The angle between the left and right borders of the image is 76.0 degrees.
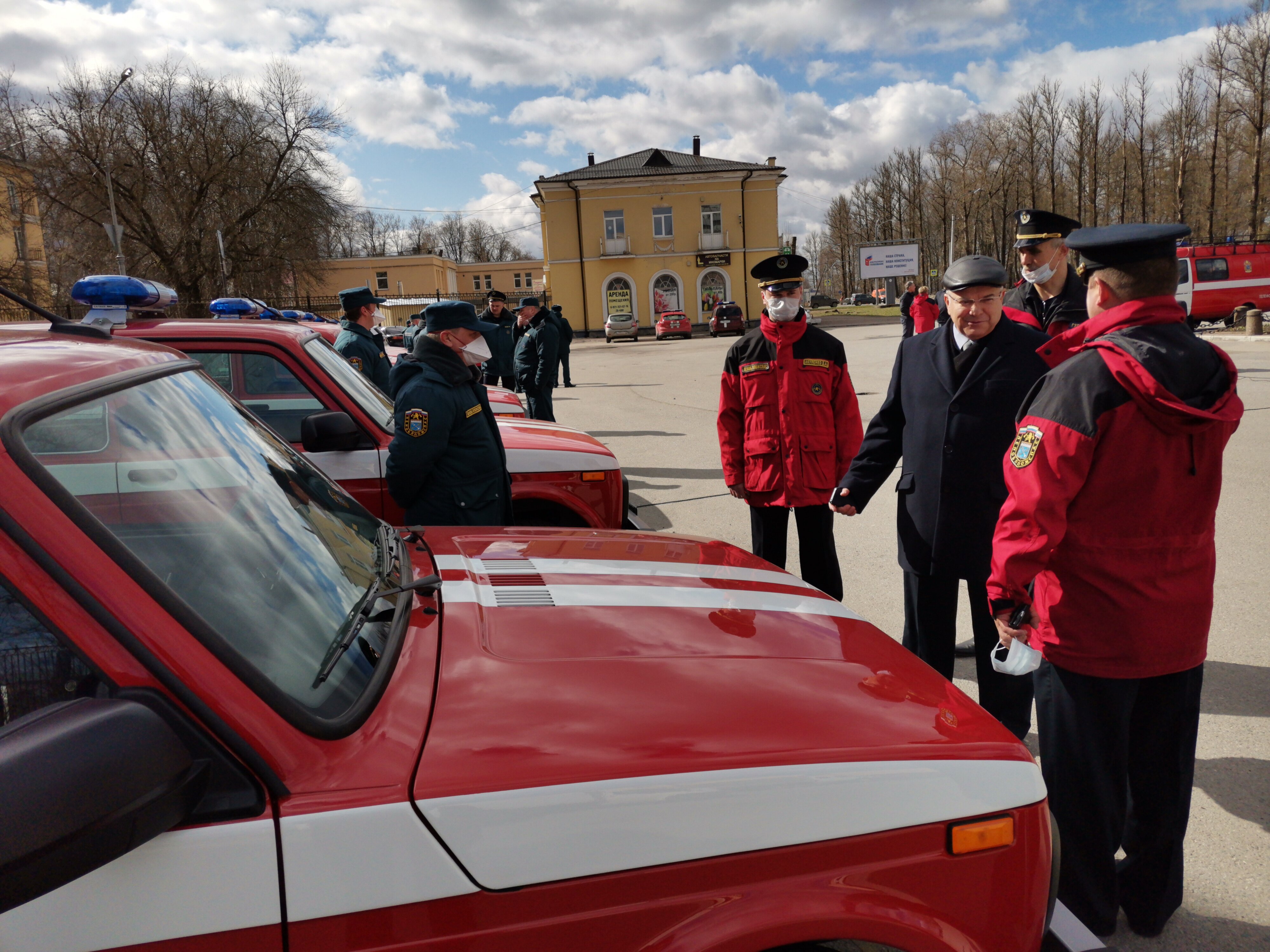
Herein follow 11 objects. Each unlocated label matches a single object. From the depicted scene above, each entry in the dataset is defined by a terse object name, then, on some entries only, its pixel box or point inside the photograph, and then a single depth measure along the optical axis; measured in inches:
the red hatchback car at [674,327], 1627.7
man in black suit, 126.5
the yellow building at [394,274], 2871.6
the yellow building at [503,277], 3513.8
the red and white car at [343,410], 171.8
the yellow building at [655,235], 1909.4
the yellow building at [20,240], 1069.1
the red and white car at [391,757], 44.6
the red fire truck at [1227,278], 988.6
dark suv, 1581.0
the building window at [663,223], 1932.8
